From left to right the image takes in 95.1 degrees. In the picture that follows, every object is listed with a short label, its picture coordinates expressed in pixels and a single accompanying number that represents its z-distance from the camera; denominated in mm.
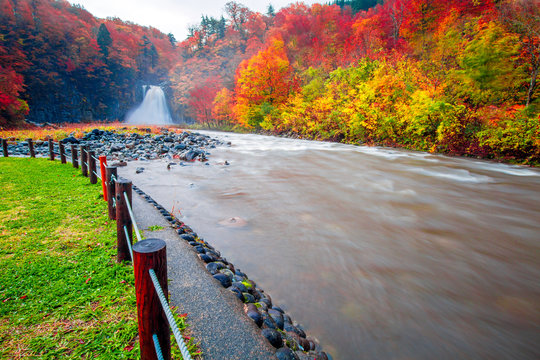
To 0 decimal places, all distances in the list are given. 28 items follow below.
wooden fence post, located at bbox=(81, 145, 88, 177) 7173
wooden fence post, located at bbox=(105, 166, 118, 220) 3703
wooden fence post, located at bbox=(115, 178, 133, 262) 2939
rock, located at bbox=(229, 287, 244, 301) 2620
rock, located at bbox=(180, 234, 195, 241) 3885
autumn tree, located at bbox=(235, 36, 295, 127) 28438
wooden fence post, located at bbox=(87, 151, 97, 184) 6455
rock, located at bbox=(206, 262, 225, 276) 3047
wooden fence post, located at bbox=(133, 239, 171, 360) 1259
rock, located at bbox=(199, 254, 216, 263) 3305
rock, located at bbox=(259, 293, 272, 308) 2818
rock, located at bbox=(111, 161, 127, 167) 10773
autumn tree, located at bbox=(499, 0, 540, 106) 11273
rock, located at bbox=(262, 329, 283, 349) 2082
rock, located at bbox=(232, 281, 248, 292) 2792
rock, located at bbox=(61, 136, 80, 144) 15086
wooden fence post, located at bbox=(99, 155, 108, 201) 5250
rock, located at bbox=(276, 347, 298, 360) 1916
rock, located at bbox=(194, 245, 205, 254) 3514
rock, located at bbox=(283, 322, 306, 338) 2467
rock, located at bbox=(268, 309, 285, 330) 2444
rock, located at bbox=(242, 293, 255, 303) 2625
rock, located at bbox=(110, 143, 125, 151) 13662
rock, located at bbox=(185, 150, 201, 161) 12472
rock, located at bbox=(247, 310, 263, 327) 2279
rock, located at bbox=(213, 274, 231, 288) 2820
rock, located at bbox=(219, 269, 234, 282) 2998
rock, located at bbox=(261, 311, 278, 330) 2291
